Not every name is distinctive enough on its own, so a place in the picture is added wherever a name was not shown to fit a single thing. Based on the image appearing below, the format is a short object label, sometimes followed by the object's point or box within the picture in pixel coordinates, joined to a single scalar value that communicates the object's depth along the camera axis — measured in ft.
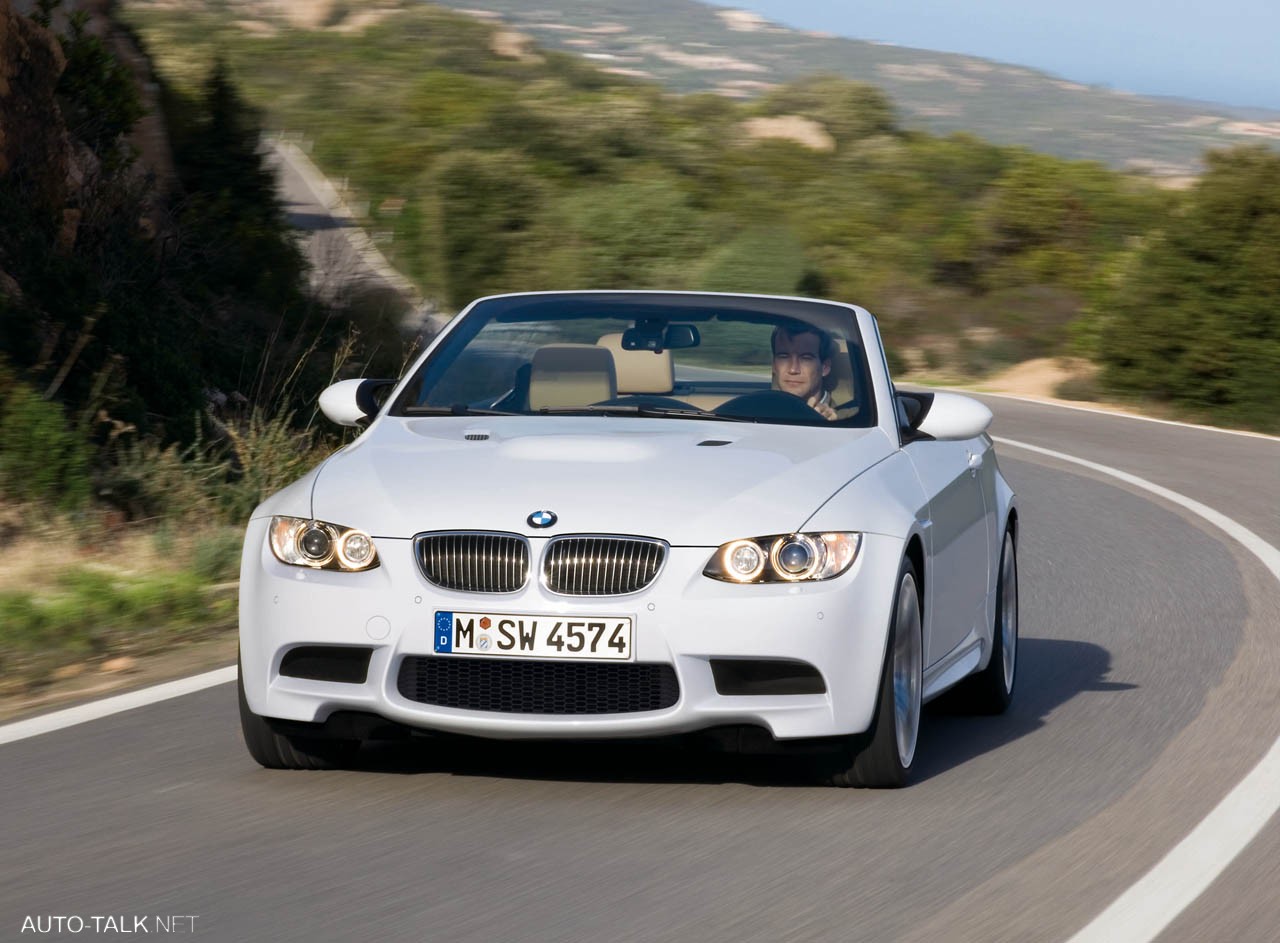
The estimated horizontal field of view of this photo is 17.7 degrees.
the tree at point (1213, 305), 180.97
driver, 45.57
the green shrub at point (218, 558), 63.20
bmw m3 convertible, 35.54
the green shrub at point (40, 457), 70.22
